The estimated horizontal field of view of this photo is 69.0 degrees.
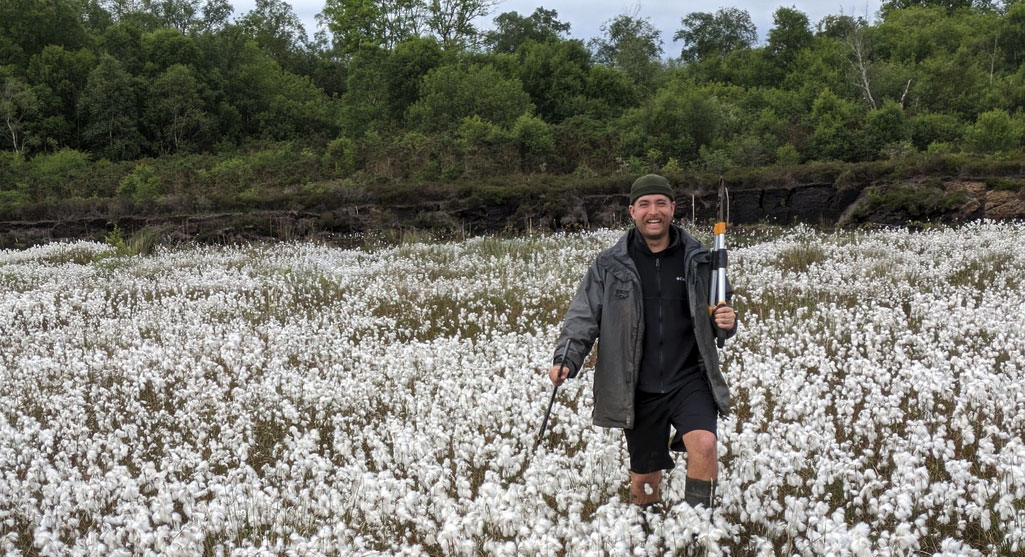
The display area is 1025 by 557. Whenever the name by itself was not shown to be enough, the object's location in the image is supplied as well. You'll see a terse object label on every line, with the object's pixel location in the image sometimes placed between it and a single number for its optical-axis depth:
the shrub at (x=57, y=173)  30.69
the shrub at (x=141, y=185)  26.94
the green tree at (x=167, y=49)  48.16
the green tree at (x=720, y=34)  78.25
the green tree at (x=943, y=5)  78.56
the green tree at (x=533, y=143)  29.59
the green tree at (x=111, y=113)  41.94
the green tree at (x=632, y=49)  55.09
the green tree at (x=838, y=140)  30.03
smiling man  3.88
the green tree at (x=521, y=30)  62.31
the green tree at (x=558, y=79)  42.75
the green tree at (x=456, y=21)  57.53
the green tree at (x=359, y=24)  57.38
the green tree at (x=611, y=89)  43.31
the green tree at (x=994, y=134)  29.77
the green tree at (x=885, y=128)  30.30
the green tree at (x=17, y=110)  40.94
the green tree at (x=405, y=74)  43.62
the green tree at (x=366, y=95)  42.75
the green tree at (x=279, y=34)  66.62
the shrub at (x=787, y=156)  29.22
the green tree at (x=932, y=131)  31.97
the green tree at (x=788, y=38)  56.72
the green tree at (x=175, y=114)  43.19
